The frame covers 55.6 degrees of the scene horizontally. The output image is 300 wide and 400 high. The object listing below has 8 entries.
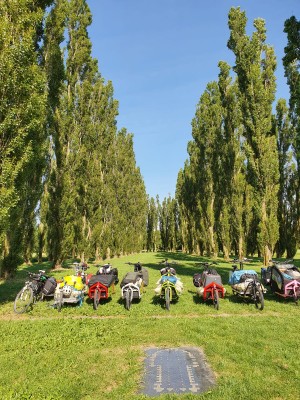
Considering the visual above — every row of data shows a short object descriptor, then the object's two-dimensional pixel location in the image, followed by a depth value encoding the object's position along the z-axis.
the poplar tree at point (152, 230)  73.44
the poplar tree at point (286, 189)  27.53
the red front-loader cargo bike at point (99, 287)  8.75
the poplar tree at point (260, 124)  18.98
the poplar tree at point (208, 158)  29.91
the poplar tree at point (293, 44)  11.45
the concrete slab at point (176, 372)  4.07
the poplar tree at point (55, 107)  16.45
